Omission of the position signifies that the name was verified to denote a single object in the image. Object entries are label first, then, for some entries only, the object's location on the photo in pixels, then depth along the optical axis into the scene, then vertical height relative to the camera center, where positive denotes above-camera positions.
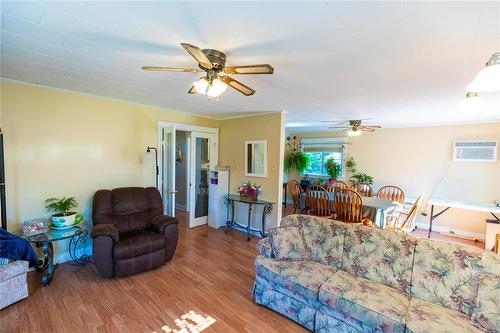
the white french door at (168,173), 4.20 -0.34
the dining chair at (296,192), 4.87 -0.78
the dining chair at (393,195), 4.65 -0.80
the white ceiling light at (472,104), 2.22 +0.55
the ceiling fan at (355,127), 4.69 +0.63
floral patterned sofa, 1.62 -1.08
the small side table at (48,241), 2.55 -0.97
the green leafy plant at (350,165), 6.37 -0.21
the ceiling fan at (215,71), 1.71 +0.66
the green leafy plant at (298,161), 7.09 -0.13
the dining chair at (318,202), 3.94 -0.79
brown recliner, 2.67 -1.03
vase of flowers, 4.56 -0.71
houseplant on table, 2.84 -0.77
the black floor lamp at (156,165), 4.11 -0.20
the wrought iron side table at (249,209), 4.32 -1.07
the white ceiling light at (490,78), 1.42 +0.53
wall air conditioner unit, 4.54 +0.18
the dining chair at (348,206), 3.57 -0.77
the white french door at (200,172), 4.82 -0.36
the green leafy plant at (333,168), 6.60 -0.31
